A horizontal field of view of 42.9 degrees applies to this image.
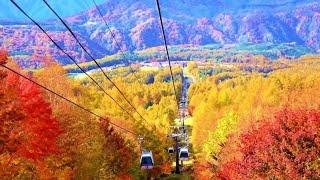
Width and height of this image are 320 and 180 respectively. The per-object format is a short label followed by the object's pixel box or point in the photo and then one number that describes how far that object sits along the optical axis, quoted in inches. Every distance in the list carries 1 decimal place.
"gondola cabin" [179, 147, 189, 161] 2060.4
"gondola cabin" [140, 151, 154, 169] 1622.9
